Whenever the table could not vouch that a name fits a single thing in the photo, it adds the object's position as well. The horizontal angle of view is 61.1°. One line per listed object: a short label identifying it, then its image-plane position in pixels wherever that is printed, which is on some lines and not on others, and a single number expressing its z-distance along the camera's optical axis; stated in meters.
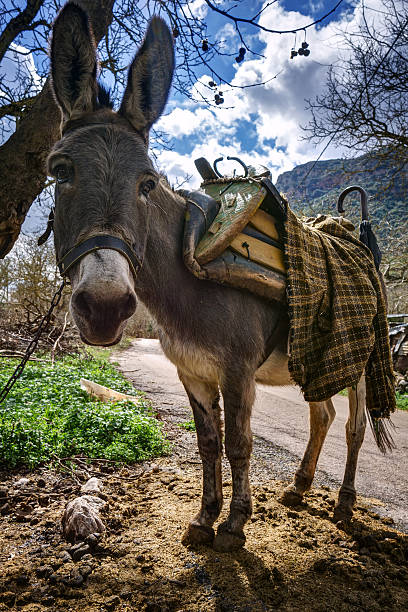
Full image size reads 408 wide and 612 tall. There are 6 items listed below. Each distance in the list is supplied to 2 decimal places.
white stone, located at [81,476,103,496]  2.56
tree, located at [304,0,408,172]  6.70
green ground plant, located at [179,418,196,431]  4.70
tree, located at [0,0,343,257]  2.39
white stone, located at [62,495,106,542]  2.01
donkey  1.49
